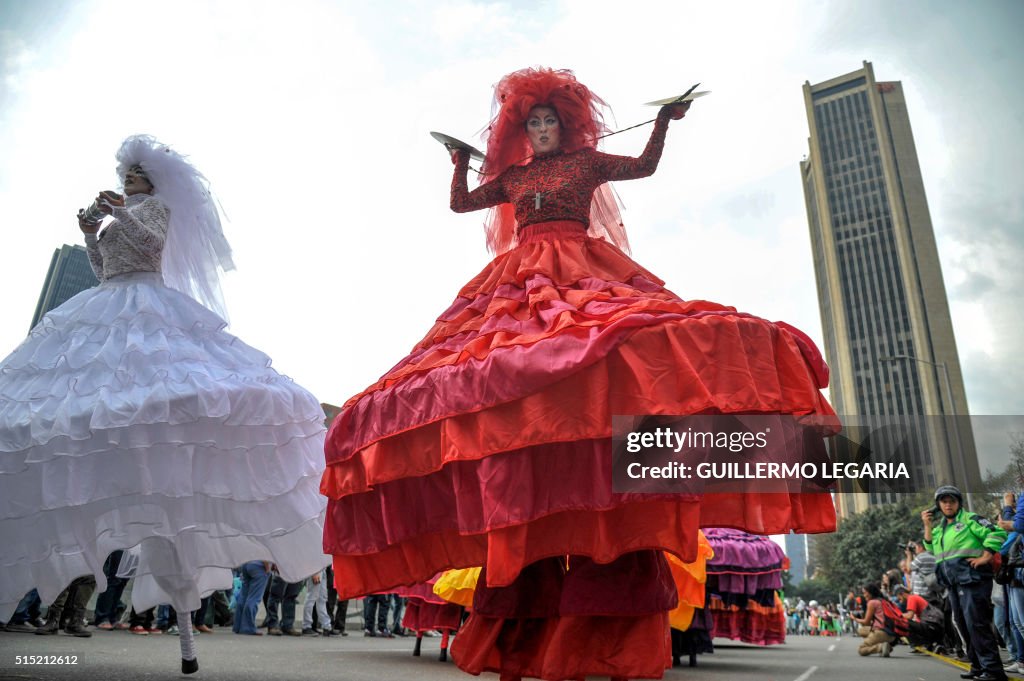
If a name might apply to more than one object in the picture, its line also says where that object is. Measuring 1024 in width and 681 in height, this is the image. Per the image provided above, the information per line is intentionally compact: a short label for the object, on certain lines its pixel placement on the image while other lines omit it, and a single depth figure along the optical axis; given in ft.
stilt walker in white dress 10.90
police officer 18.47
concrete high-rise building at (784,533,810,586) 552.00
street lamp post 17.42
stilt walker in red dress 7.20
